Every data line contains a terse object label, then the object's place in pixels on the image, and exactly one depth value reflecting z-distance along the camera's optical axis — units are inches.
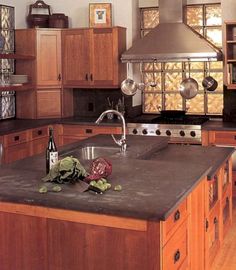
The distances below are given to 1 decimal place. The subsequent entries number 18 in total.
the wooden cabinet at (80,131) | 262.7
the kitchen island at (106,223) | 102.7
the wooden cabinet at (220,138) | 238.8
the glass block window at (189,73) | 271.0
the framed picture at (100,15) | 276.1
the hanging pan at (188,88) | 189.0
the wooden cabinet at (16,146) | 236.2
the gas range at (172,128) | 246.8
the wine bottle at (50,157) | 133.8
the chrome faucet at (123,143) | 170.6
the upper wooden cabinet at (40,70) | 275.4
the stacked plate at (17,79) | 265.4
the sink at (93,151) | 177.2
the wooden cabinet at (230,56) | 247.6
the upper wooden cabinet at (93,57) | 270.2
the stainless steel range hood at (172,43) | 245.6
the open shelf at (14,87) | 252.4
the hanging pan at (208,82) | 228.9
